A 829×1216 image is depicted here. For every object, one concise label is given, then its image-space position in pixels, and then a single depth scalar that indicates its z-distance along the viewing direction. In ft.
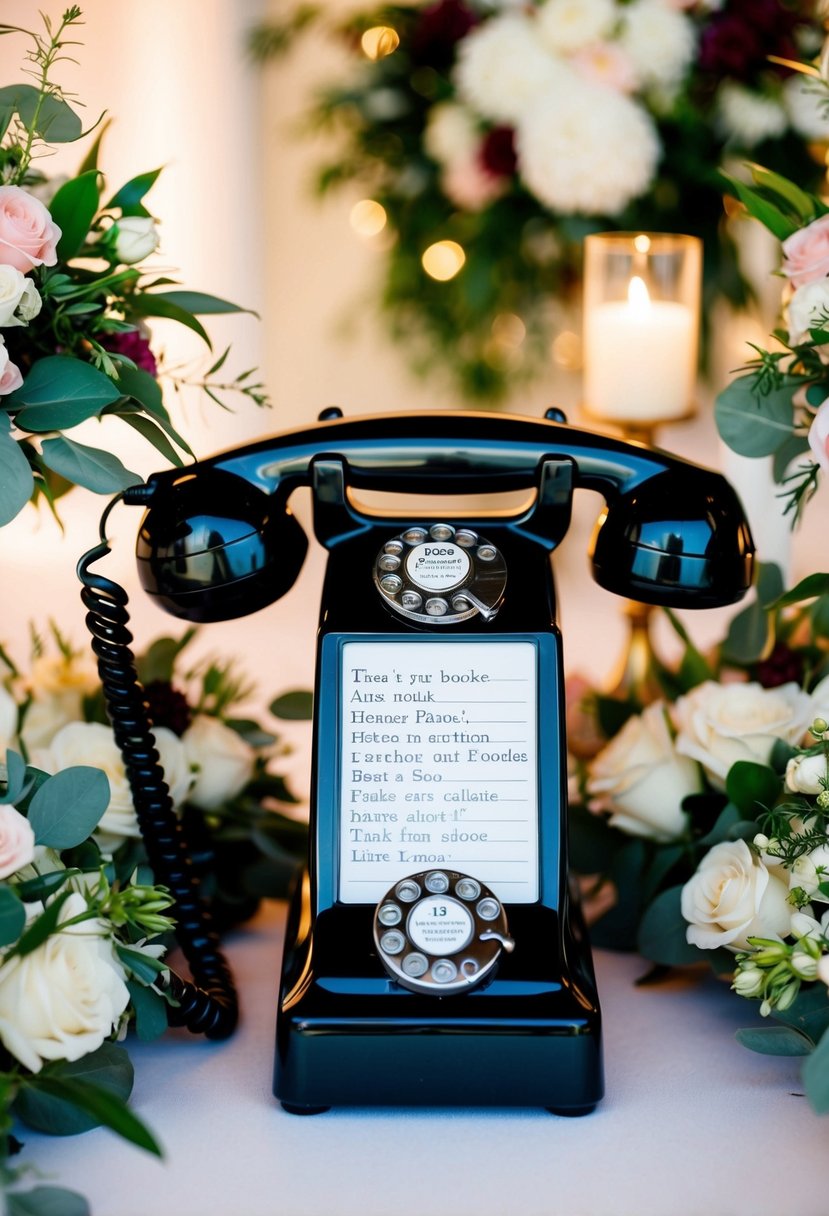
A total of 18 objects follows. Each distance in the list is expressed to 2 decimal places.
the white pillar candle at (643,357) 3.63
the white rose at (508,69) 4.35
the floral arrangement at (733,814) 2.28
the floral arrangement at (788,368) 2.58
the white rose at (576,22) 4.30
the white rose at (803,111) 4.41
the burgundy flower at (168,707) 2.91
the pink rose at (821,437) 2.40
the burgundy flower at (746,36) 4.42
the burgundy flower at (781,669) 3.03
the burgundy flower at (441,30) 4.73
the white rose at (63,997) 2.07
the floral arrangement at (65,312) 2.34
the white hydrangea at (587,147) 4.20
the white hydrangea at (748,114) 4.53
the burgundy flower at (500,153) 4.63
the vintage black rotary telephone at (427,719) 2.28
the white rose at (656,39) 4.31
